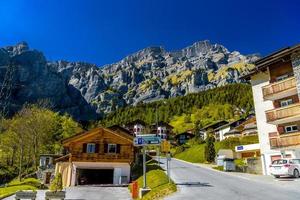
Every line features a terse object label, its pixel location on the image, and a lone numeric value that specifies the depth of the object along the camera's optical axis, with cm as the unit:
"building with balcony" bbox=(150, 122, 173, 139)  12006
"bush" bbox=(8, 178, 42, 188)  3970
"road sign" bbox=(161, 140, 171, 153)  2076
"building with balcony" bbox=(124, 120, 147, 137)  12344
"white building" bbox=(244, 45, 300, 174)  3272
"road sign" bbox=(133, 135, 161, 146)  2053
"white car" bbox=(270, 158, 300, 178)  2655
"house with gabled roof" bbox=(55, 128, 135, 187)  4047
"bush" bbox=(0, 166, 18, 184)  5522
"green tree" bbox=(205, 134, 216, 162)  5638
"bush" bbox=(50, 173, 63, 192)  2267
